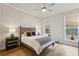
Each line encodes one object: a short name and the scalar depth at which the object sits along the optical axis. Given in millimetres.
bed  1604
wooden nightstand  1788
